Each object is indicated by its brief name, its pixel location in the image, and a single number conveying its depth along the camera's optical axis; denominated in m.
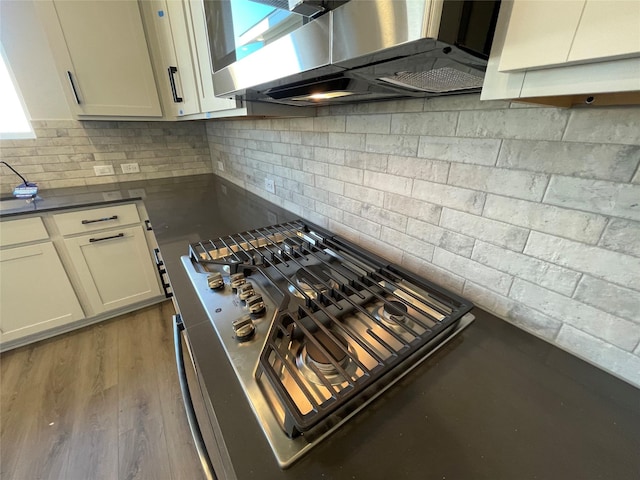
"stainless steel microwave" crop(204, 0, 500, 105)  0.30
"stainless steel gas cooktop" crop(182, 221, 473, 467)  0.45
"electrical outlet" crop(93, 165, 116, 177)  2.06
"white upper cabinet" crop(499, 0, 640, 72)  0.25
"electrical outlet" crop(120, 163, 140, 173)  2.17
